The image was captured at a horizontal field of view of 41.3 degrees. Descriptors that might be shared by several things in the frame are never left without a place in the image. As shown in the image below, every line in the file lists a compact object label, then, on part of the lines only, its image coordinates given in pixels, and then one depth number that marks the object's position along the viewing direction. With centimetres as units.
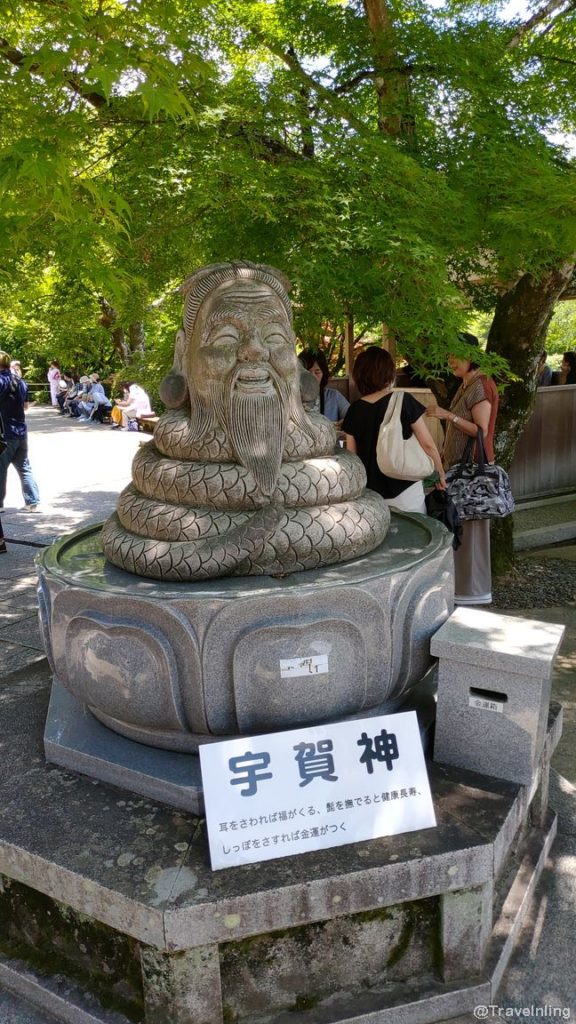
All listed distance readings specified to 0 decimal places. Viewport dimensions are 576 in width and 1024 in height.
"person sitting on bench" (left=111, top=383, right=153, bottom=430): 1766
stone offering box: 285
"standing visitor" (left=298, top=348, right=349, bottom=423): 588
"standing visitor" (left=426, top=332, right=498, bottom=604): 490
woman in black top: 441
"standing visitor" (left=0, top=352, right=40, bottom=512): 822
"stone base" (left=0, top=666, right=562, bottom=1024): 242
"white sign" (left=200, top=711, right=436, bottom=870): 257
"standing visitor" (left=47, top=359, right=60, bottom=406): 2481
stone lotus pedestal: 292
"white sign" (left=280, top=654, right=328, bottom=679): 294
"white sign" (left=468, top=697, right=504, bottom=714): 292
